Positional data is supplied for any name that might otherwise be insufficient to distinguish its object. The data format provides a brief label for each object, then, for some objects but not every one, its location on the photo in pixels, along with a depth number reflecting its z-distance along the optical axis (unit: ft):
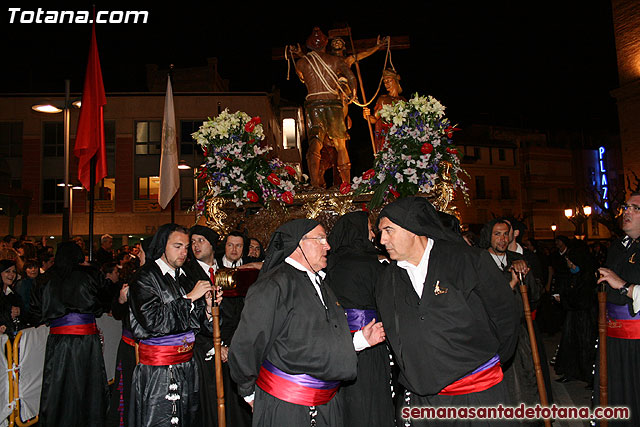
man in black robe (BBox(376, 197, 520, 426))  10.72
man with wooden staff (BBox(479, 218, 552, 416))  17.15
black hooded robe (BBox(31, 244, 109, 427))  19.44
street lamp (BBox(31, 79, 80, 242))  36.40
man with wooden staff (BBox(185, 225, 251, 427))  17.72
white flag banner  31.04
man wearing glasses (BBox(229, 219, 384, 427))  10.78
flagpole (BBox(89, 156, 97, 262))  25.80
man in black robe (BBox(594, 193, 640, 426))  15.51
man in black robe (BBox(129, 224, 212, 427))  14.57
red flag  28.68
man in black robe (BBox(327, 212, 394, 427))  15.74
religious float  23.04
